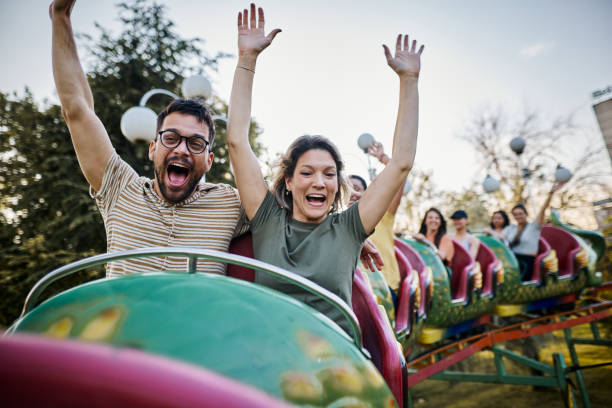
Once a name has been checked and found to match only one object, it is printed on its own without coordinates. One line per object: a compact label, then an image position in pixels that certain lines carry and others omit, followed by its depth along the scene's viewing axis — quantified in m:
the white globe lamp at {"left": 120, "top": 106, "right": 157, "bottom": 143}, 3.60
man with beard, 1.35
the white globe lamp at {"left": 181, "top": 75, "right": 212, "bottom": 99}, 3.97
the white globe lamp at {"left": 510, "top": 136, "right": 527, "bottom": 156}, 6.61
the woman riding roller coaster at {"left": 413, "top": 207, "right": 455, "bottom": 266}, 4.02
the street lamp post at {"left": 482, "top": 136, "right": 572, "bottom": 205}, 6.04
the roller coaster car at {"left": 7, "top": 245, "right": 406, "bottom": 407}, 0.50
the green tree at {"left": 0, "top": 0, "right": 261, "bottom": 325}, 6.43
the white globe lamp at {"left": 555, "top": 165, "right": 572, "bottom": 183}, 6.01
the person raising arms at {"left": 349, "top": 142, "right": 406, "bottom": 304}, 2.58
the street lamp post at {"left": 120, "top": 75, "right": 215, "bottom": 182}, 3.60
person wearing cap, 4.23
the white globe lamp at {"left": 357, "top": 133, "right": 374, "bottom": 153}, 4.87
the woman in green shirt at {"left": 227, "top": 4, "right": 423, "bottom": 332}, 1.27
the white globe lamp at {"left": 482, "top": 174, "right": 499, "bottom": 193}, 7.25
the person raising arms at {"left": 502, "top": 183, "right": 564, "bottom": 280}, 4.94
